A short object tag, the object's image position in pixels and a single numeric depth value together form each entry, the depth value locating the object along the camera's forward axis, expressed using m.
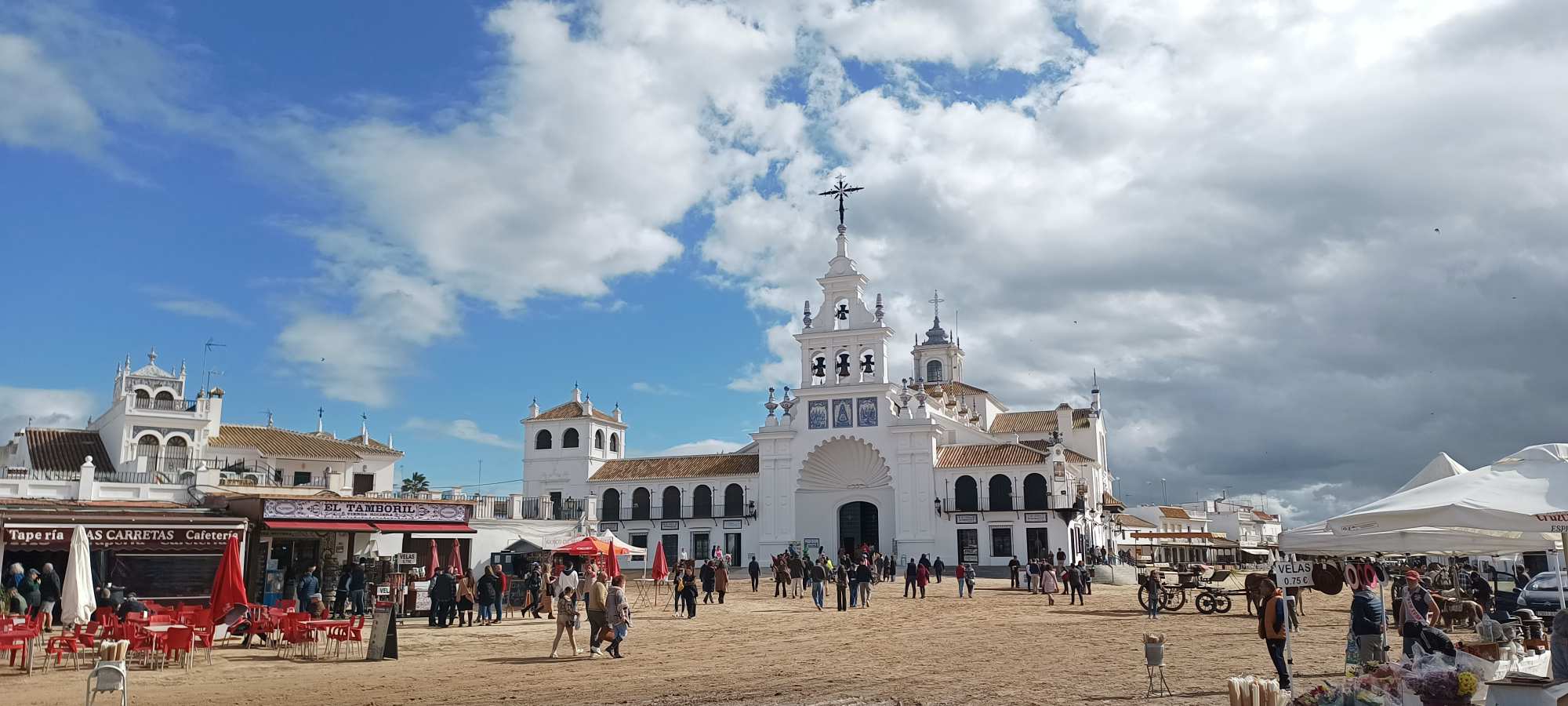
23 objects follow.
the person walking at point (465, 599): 22.09
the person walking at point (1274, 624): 10.44
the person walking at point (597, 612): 16.20
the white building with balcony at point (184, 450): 36.03
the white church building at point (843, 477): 45.88
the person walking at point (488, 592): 22.75
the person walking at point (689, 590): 24.47
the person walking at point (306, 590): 21.02
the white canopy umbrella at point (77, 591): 16.12
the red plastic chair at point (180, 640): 14.36
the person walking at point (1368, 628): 11.23
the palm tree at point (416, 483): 54.77
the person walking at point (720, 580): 28.20
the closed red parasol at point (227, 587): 16.25
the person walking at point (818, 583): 26.66
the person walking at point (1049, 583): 28.14
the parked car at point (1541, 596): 21.22
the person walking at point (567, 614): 16.05
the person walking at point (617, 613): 16.23
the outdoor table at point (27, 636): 13.65
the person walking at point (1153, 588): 22.42
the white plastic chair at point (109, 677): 10.23
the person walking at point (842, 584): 26.22
